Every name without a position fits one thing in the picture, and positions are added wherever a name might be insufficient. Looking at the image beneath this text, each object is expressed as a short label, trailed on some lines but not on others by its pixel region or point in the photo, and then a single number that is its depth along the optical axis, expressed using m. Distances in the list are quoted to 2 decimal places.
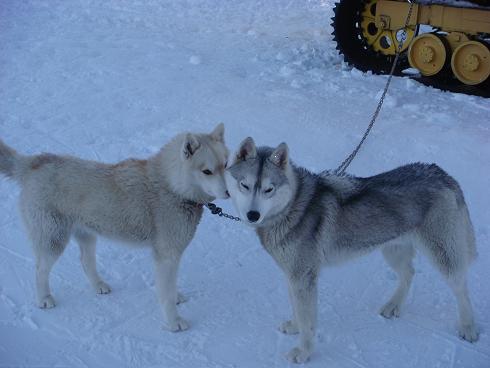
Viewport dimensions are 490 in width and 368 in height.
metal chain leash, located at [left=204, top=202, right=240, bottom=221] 4.32
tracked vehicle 7.97
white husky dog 4.09
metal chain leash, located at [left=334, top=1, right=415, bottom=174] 7.93
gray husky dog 3.70
